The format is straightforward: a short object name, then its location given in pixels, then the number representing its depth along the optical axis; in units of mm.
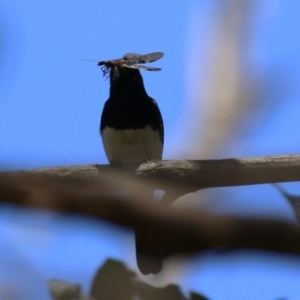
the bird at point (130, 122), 4692
